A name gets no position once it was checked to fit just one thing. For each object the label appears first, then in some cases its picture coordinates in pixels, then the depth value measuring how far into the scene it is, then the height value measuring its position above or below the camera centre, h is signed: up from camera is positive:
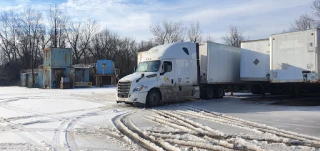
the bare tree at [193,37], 63.91 +9.09
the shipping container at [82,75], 43.62 +0.28
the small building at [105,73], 45.44 +0.61
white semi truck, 14.55 +0.14
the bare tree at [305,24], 46.85 +9.29
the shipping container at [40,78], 43.10 -0.18
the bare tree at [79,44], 70.07 +8.35
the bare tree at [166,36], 65.56 +9.63
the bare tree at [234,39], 69.14 +9.32
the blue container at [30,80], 45.84 -0.53
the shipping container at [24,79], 49.33 -0.38
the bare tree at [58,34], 67.69 +10.42
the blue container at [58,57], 39.50 +2.80
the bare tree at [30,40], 65.75 +8.72
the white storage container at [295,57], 14.46 +1.06
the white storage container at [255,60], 18.02 +1.05
